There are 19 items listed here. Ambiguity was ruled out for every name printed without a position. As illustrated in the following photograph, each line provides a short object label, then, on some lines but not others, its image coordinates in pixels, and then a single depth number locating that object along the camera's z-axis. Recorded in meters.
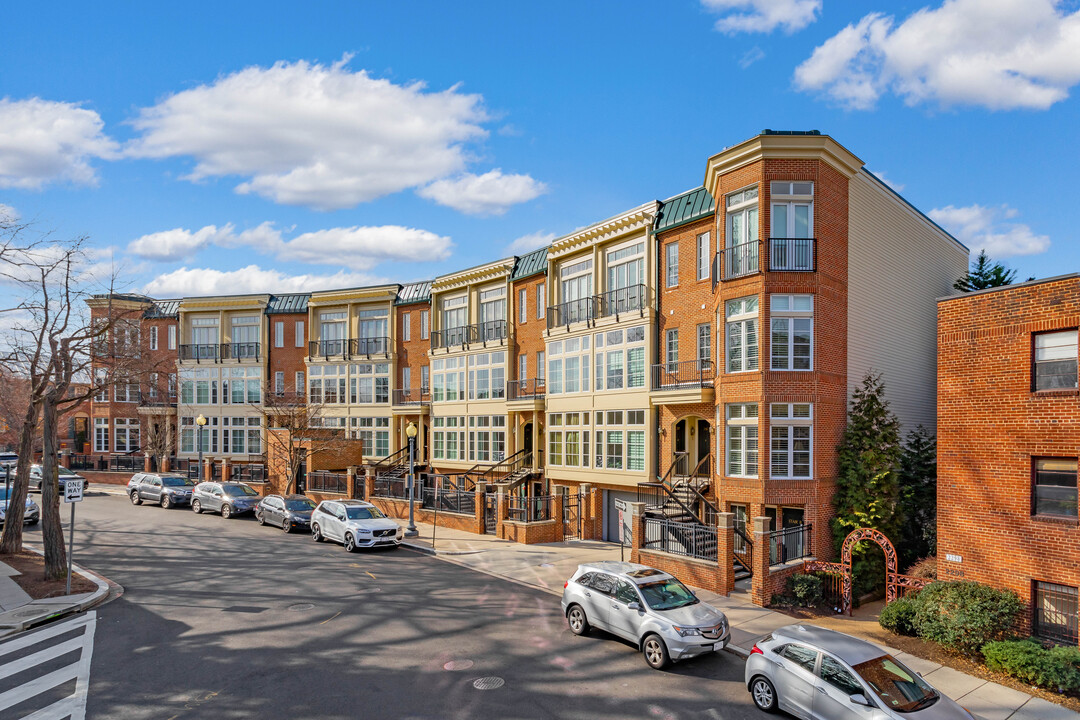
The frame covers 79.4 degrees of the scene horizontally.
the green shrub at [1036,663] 12.21
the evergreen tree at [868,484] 19.19
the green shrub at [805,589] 17.39
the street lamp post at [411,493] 25.76
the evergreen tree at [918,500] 20.62
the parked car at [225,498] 30.24
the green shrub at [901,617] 15.46
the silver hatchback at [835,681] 9.74
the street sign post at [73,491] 16.78
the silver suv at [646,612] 12.52
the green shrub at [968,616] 13.89
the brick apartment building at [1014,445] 14.16
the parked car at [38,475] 39.31
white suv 22.97
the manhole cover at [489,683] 11.40
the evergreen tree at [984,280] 29.17
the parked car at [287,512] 26.73
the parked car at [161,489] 33.50
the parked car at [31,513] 28.35
